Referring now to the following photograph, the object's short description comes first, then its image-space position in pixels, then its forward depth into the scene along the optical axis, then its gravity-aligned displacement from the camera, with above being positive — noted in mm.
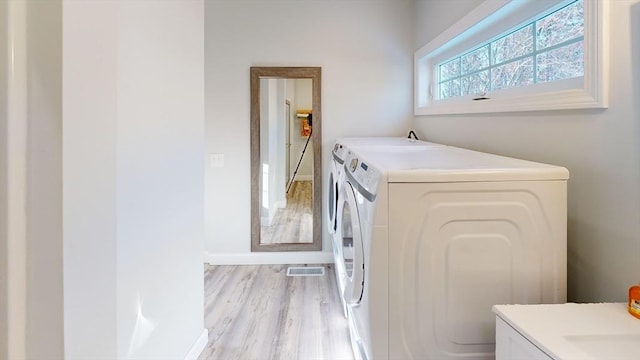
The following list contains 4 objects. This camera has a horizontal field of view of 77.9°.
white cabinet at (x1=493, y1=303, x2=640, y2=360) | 911 -398
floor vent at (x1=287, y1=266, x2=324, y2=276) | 3424 -876
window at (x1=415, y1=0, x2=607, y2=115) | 1367 +559
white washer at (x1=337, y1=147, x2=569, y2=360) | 1303 -273
